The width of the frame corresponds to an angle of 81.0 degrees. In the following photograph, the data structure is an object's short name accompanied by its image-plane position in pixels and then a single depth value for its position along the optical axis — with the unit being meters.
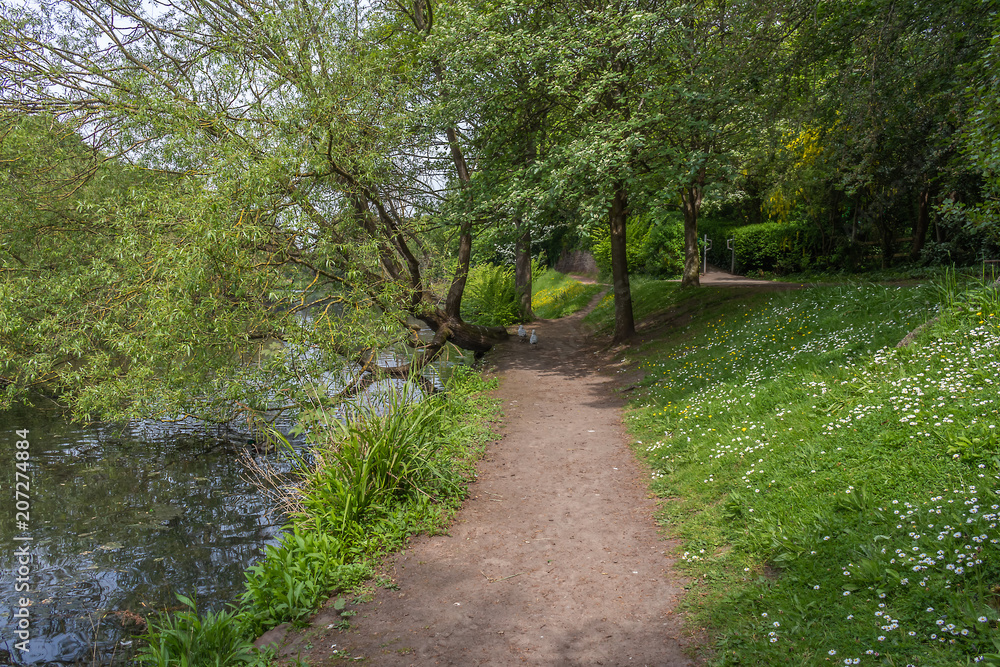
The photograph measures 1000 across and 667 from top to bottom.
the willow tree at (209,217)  7.52
